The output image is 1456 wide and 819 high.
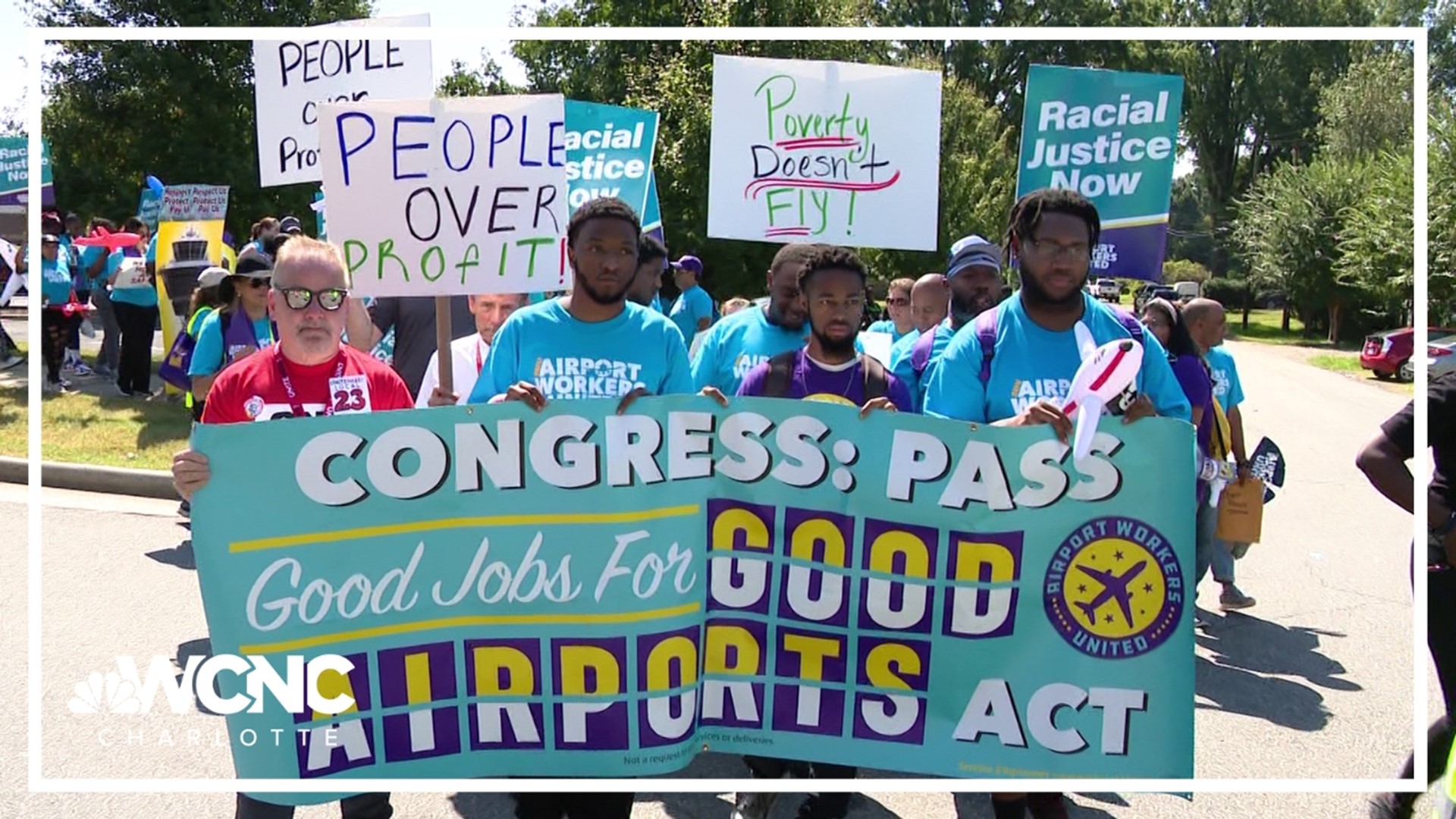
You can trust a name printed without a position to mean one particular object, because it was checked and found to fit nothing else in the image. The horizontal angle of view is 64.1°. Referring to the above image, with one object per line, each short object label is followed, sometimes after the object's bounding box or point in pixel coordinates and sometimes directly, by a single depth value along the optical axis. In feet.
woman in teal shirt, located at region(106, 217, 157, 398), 39.11
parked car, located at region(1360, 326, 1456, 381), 77.41
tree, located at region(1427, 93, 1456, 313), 83.92
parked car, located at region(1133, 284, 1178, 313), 78.93
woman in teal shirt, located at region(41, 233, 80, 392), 40.63
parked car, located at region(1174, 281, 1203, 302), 138.00
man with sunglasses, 10.50
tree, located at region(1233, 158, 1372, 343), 122.72
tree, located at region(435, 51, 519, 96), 103.30
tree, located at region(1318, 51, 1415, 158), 138.31
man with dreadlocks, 11.38
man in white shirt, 15.62
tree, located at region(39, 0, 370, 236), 73.15
